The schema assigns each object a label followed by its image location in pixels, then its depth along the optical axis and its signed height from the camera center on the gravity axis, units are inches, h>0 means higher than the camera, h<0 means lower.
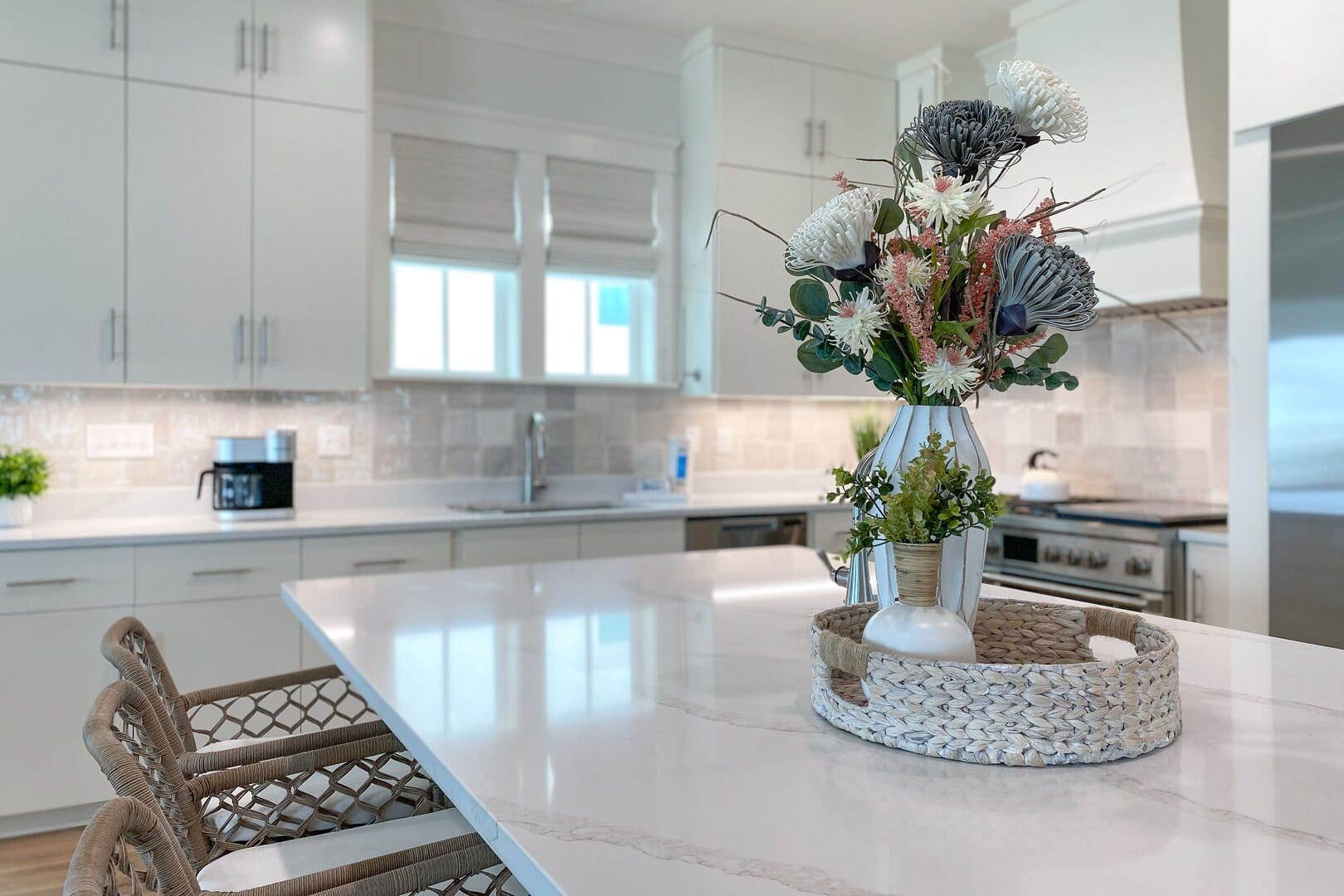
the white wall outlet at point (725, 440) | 180.1 +1.5
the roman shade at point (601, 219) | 163.9 +39.3
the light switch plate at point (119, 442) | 133.2 +0.6
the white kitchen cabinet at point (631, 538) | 143.7 -13.6
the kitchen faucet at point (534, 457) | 157.9 -1.6
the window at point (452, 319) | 156.2 +21.1
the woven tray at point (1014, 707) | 37.6 -10.2
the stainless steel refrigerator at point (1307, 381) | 93.3 +6.7
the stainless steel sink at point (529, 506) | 147.8 -9.2
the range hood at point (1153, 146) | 124.1 +40.7
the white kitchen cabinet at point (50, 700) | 110.7 -29.1
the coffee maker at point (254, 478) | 129.2 -4.1
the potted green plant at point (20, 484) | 118.4 -4.6
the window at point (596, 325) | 168.6 +21.6
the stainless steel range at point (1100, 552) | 119.0 -13.5
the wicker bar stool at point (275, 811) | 47.1 -20.2
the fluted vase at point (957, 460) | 45.6 -0.9
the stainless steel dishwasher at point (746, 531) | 151.3 -13.2
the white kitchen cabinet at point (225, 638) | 117.6 -23.6
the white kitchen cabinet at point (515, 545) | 135.3 -13.9
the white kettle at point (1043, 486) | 144.3 -5.6
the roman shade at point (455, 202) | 151.7 +39.1
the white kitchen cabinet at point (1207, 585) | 114.0 -16.1
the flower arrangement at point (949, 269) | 42.2 +7.9
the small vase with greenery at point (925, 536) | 40.9 -3.8
